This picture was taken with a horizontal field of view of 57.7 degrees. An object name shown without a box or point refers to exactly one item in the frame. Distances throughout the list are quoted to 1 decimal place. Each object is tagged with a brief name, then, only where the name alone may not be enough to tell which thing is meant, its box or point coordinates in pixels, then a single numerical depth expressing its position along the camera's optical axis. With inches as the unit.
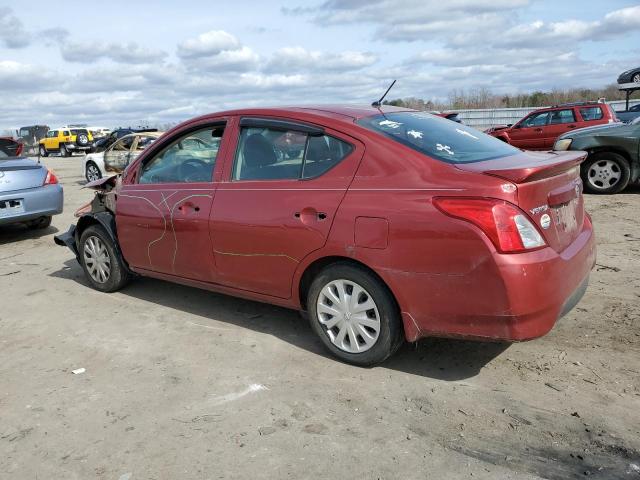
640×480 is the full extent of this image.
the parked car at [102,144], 802.7
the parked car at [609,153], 374.3
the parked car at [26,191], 317.1
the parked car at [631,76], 882.3
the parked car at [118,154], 585.3
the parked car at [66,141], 1402.6
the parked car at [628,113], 682.6
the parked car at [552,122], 622.5
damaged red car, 124.1
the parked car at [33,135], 1643.7
